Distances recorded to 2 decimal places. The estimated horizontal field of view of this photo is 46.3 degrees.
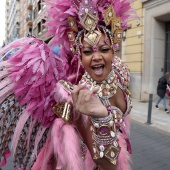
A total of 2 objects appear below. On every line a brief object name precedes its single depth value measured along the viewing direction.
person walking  6.76
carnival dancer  1.20
